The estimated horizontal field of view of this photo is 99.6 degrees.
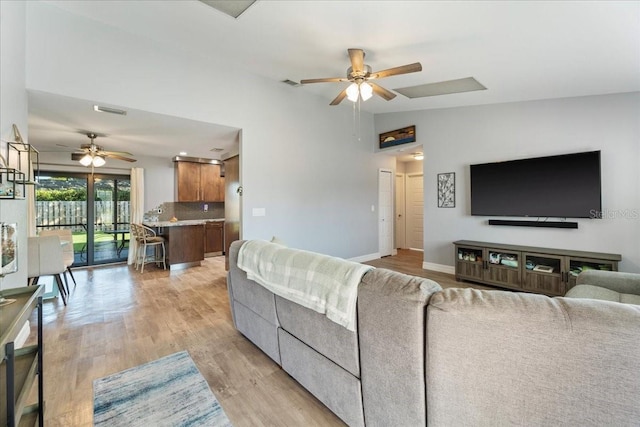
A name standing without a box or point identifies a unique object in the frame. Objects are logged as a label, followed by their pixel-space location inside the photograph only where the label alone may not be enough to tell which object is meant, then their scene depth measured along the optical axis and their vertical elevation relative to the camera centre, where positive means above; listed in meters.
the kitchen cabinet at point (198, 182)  6.76 +0.86
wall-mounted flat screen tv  3.59 +0.35
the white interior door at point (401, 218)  7.82 -0.16
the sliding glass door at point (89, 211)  5.52 +0.11
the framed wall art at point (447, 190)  4.93 +0.41
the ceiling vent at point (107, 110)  3.21 +1.30
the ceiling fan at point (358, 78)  2.95 +1.54
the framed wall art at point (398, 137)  5.45 +1.59
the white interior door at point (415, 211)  7.54 +0.03
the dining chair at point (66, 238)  4.20 -0.37
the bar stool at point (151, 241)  5.26 -0.52
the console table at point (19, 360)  0.98 -0.68
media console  3.49 -0.77
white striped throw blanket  1.40 -0.40
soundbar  3.78 -0.19
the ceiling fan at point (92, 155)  4.62 +1.07
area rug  1.62 -1.21
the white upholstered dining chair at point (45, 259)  3.29 -0.52
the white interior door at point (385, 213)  6.38 -0.01
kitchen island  5.37 -0.56
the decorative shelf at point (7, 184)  1.87 +0.26
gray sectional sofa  0.86 -0.56
